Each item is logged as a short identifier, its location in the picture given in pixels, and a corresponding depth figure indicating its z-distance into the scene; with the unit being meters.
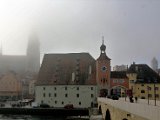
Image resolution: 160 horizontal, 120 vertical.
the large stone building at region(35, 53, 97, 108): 57.91
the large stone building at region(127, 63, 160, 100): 57.84
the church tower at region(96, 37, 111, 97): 57.32
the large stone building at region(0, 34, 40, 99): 86.26
